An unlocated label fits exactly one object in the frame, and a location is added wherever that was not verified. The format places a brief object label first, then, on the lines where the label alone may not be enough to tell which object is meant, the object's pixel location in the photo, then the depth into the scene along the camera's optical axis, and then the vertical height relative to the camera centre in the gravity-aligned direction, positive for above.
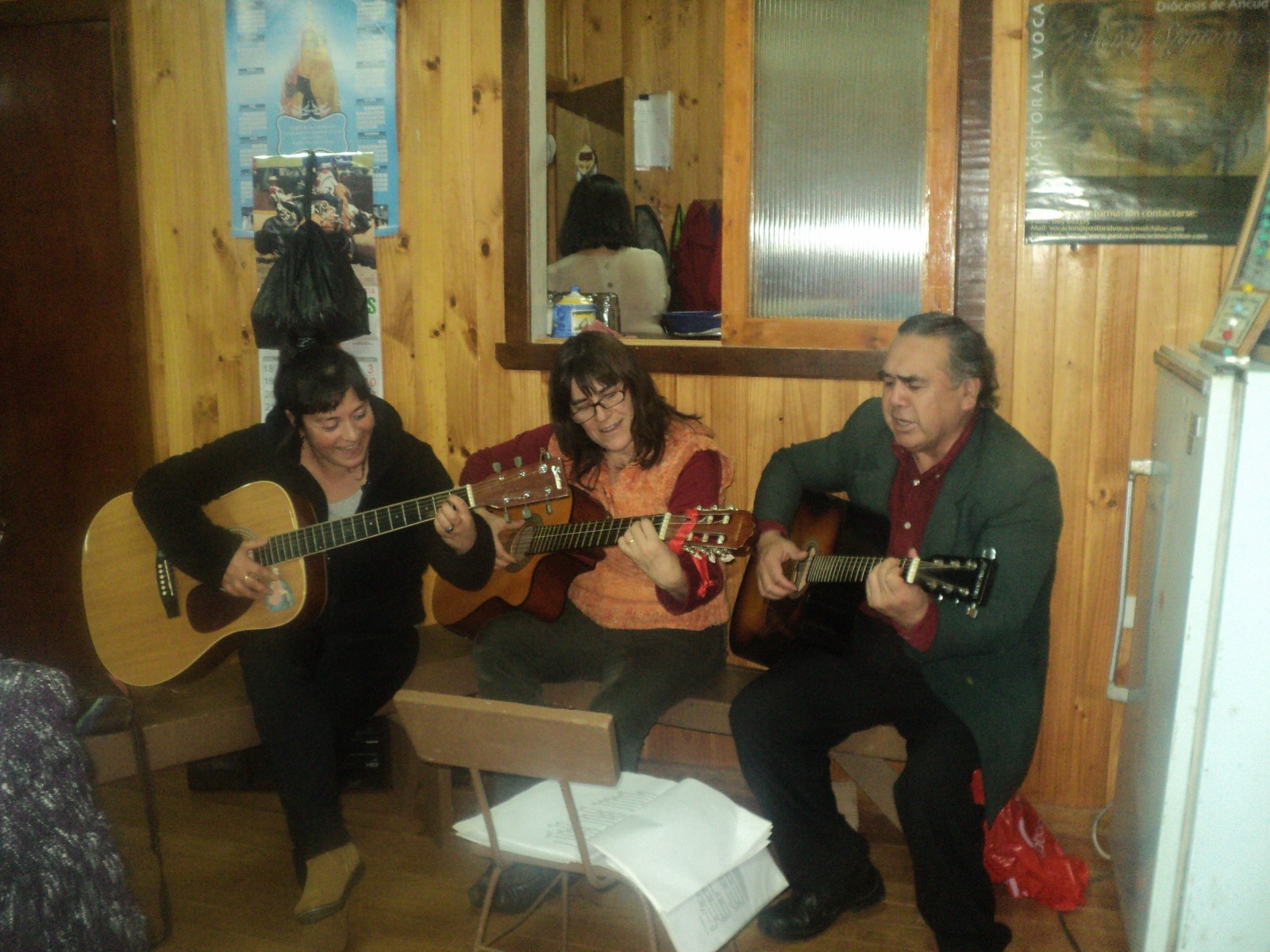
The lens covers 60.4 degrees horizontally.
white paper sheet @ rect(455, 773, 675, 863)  1.62 -0.85
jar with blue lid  2.74 -0.14
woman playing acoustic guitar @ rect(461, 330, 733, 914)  2.23 -0.67
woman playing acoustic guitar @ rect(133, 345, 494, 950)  2.16 -0.66
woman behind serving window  3.52 +0.00
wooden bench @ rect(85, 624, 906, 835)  2.18 -0.95
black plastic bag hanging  2.72 -0.09
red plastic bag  2.14 -1.18
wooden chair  1.47 -0.68
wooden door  2.96 -0.19
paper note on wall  4.23 +0.48
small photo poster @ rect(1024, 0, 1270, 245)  2.08 +0.27
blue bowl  2.82 -0.17
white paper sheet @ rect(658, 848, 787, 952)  1.44 -0.89
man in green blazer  1.91 -0.77
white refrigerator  1.48 -0.60
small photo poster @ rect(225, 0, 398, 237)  2.71 +0.43
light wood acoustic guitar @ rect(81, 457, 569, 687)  2.25 -0.69
